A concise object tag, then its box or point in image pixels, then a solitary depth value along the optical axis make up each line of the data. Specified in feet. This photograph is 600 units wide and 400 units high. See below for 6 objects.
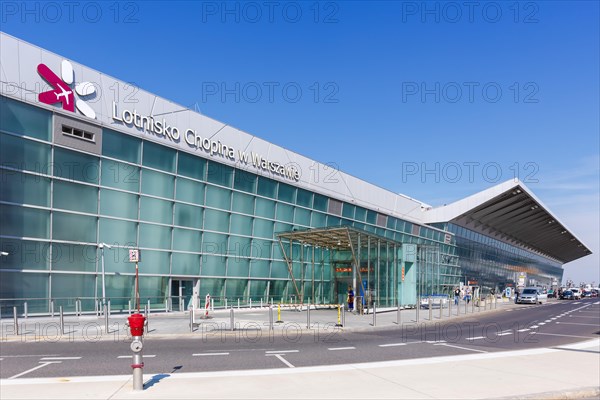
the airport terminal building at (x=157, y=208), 74.74
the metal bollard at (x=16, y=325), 58.25
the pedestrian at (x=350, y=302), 107.34
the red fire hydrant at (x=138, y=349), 28.76
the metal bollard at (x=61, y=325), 57.72
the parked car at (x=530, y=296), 177.99
